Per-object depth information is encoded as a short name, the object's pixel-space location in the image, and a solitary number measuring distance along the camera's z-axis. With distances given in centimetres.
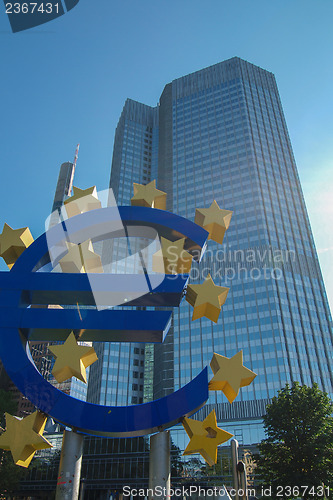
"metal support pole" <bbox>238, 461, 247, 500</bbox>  1303
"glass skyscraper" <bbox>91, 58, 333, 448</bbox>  7031
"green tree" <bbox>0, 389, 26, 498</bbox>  3491
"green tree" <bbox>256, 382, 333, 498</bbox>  2184
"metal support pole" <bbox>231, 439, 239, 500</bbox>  1269
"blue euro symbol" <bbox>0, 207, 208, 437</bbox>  1277
